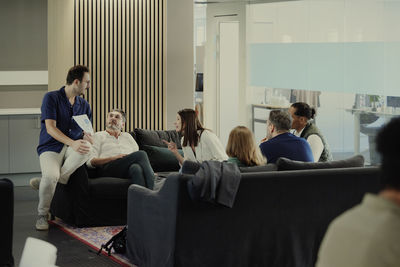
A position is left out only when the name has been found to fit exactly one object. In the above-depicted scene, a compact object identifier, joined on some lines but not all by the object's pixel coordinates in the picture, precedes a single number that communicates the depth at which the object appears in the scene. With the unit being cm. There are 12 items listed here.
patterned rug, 591
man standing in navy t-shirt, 659
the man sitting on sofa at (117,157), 695
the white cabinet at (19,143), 942
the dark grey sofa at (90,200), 663
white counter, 944
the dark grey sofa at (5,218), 429
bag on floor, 568
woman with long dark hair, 641
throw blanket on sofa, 464
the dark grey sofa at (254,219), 481
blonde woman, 543
